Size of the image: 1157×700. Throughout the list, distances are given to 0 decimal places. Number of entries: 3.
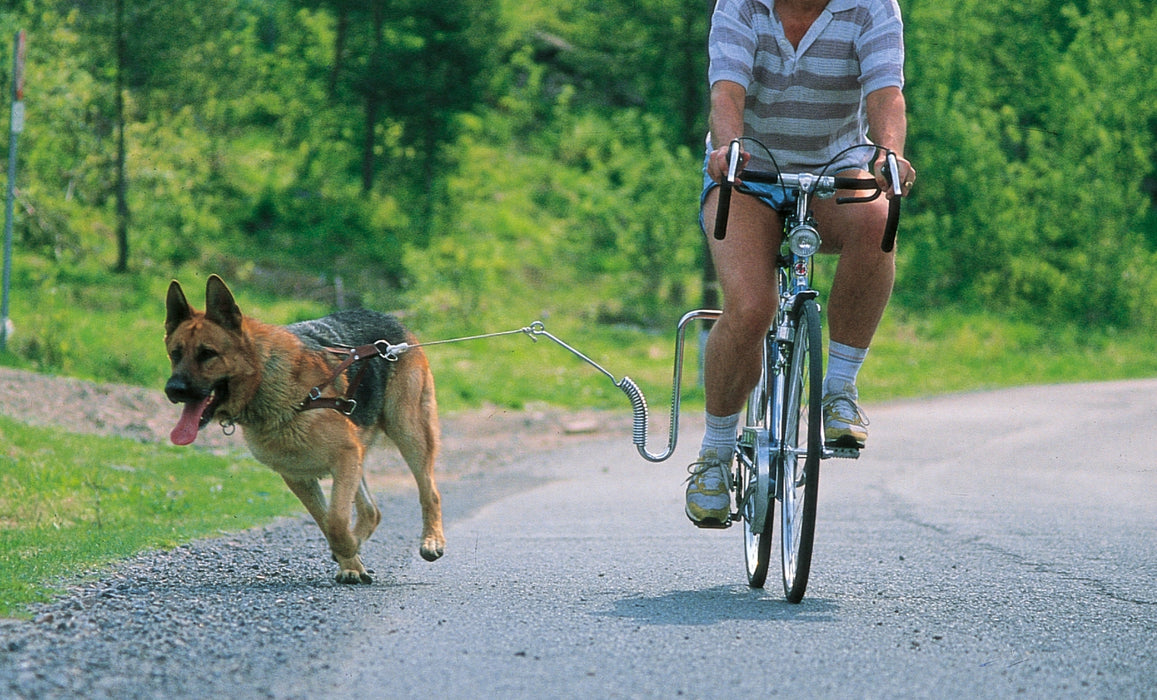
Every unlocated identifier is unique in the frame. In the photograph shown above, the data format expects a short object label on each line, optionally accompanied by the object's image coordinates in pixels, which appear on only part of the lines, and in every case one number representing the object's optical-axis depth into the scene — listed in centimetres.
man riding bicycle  962
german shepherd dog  1121
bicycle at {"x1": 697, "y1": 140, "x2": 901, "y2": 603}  910
